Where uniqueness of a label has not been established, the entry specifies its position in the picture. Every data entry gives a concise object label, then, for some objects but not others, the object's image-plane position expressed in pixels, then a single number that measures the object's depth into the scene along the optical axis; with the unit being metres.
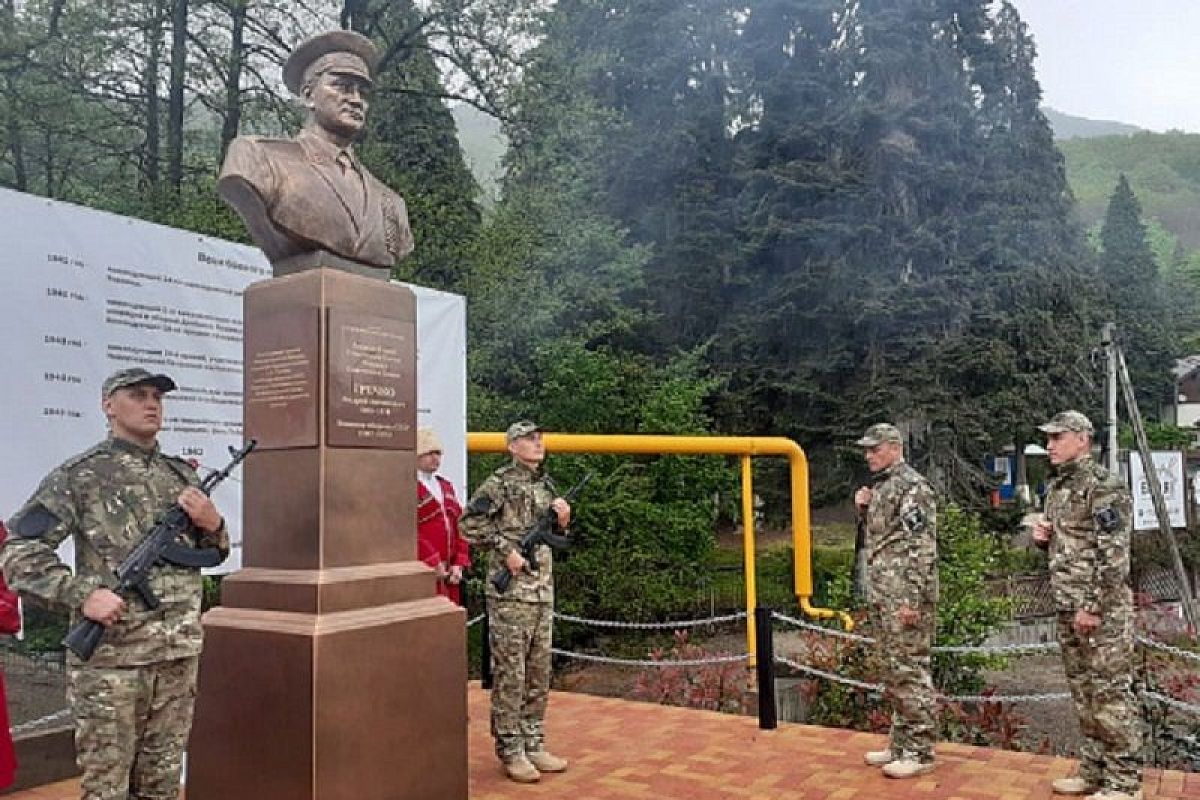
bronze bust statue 4.17
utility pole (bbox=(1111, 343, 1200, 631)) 16.16
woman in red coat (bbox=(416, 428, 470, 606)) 5.84
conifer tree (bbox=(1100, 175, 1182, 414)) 36.34
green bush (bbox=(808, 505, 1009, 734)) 6.82
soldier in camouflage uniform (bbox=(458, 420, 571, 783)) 5.09
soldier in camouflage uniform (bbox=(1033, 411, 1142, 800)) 4.52
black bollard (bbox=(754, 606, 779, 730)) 5.95
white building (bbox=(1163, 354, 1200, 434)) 44.12
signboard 17.83
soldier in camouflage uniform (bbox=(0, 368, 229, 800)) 3.23
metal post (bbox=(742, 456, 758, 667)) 6.55
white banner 4.52
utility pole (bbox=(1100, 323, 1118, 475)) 18.34
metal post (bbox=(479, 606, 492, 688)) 7.18
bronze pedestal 3.80
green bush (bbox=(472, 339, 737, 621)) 12.59
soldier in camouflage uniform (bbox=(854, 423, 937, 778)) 5.09
